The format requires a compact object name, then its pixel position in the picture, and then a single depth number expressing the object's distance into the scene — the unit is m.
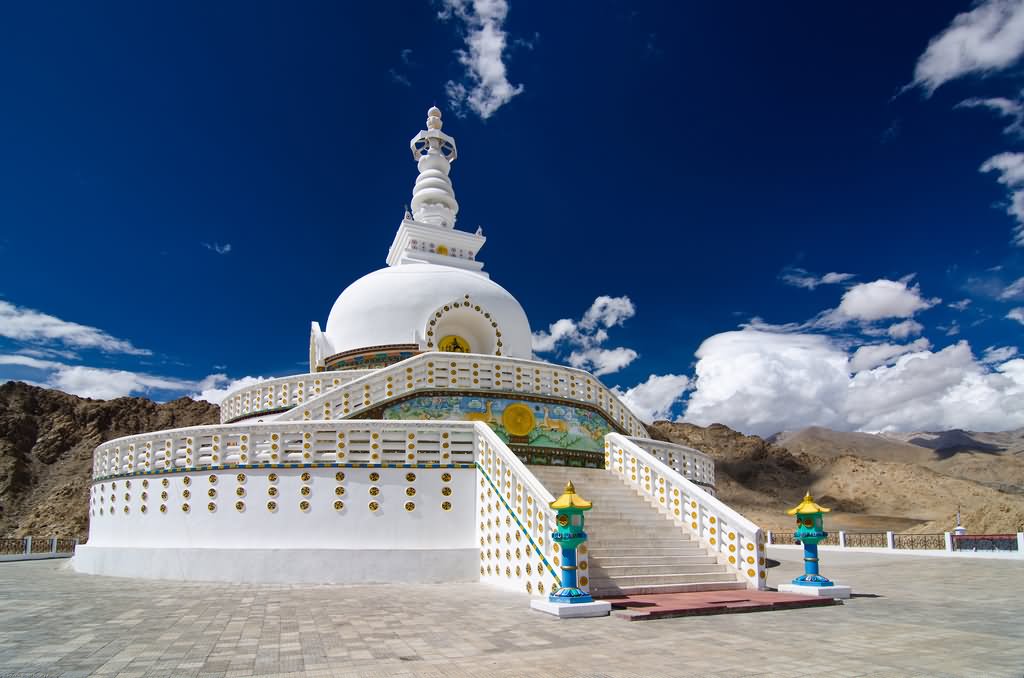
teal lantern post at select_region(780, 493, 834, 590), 11.31
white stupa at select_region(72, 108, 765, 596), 12.23
